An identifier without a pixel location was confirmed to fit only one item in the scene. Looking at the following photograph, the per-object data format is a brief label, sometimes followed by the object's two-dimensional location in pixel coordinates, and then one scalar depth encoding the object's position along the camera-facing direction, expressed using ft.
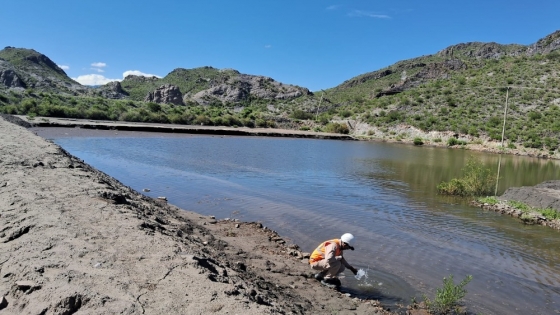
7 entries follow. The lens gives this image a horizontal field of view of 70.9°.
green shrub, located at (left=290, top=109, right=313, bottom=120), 257.63
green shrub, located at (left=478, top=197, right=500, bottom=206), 49.75
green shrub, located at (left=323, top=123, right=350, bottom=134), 211.00
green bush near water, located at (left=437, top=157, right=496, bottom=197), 56.65
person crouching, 22.88
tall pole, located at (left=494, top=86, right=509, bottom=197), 59.11
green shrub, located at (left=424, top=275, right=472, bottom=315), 20.11
